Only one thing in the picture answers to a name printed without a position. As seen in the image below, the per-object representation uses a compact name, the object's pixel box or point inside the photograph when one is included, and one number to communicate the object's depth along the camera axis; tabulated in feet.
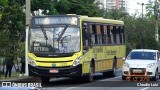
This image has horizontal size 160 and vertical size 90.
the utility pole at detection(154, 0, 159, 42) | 188.57
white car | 79.30
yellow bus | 71.72
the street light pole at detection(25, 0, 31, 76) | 82.85
